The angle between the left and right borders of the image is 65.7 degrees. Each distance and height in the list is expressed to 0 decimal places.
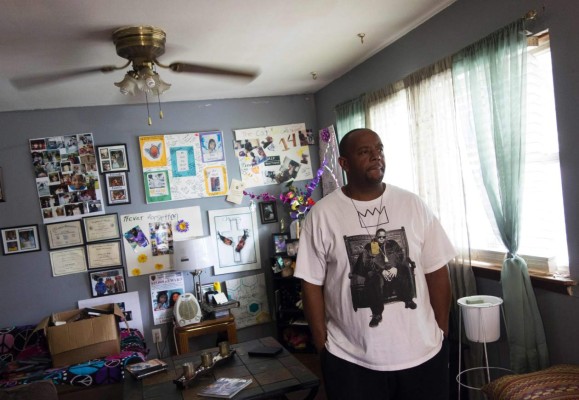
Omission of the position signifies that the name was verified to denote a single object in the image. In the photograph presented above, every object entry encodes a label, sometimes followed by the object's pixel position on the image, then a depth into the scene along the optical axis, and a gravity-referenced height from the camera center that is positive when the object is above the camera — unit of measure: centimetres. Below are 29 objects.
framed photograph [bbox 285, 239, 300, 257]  411 -60
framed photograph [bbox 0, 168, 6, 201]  378 +22
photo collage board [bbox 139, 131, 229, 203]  411 +28
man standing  148 -43
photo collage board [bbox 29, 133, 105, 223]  388 +29
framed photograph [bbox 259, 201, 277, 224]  438 -25
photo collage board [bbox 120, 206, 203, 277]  405 -33
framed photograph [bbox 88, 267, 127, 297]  395 -68
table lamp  376 -50
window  216 -1
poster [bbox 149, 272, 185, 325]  409 -87
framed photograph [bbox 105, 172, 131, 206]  401 +14
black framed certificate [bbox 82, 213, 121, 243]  396 -19
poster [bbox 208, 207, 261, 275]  427 -47
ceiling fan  229 +78
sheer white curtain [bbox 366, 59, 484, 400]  261 +6
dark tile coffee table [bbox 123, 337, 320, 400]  214 -96
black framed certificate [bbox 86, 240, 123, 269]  395 -43
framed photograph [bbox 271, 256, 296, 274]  409 -72
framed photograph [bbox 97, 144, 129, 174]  400 +41
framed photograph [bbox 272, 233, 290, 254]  427 -54
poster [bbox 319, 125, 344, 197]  416 +18
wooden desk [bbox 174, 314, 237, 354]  375 -115
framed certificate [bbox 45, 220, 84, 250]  387 -21
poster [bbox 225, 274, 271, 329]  429 -107
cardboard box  326 -97
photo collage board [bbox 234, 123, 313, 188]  436 +31
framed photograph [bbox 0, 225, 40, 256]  379 -21
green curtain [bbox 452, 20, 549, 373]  215 +2
